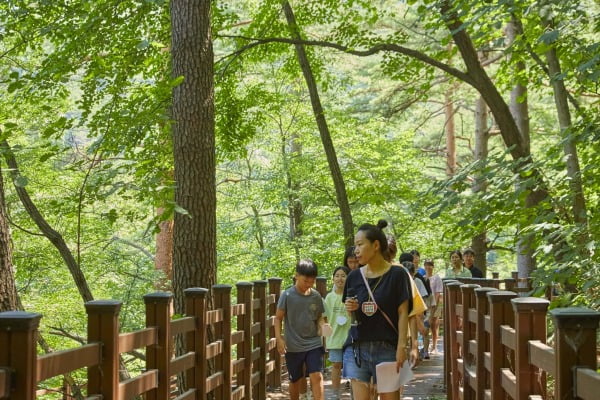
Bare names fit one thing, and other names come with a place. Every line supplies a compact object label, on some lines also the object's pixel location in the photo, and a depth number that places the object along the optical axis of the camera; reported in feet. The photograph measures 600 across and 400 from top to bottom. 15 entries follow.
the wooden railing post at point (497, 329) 18.34
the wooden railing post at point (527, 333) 14.34
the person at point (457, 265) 41.55
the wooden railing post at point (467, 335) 24.67
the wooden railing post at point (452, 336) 28.43
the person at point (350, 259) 31.79
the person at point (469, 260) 41.60
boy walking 27.30
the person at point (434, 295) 45.29
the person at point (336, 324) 29.09
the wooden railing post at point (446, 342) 30.86
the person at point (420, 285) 35.32
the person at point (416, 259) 43.07
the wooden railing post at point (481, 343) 21.75
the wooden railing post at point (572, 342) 10.07
